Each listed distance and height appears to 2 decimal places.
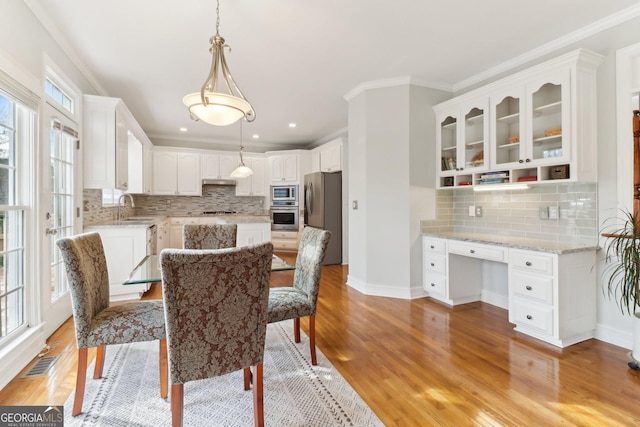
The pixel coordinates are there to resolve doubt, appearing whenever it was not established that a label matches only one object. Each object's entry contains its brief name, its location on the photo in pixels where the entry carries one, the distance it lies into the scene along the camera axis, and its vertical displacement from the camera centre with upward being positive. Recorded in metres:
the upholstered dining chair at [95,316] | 1.63 -0.58
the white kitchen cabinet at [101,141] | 3.42 +0.81
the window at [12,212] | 2.13 +0.02
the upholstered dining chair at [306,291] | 2.10 -0.58
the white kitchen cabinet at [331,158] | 5.71 +1.05
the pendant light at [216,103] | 1.80 +0.65
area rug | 1.64 -1.07
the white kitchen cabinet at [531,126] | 2.54 +0.81
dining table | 1.82 -0.37
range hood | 6.72 +0.71
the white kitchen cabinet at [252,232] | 4.90 -0.29
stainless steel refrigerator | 5.66 +0.11
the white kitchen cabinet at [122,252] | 3.61 -0.43
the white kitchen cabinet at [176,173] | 6.39 +0.85
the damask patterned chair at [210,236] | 2.90 -0.21
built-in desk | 2.45 -0.58
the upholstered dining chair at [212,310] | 1.27 -0.42
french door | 2.53 +0.10
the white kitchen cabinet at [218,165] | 6.73 +1.07
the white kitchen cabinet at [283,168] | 6.84 +1.00
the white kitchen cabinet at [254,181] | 7.04 +0.74
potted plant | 2.18 -0.42
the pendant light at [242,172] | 5.02 +0.68
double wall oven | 6.88 +0.15
